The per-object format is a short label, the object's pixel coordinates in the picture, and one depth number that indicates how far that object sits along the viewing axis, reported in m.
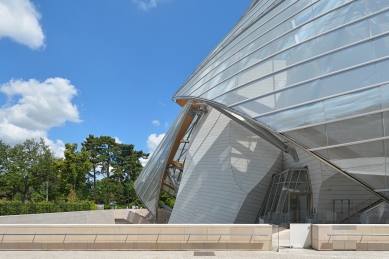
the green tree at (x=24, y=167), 51.97
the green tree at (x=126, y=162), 87.06
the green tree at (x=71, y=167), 64.32
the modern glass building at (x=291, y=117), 14.67
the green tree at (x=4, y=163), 52.65
